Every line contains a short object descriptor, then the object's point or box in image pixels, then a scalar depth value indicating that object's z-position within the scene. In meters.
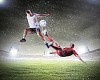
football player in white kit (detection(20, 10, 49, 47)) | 7.37
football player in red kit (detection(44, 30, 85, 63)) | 7.43
